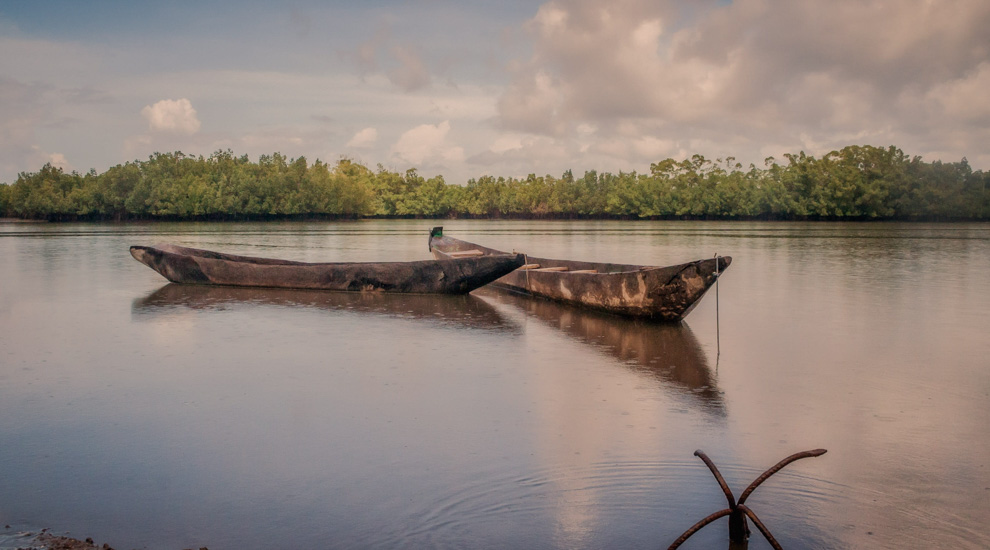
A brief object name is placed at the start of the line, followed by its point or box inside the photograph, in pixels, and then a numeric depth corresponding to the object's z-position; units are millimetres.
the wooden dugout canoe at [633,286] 9320
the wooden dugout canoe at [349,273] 13070
